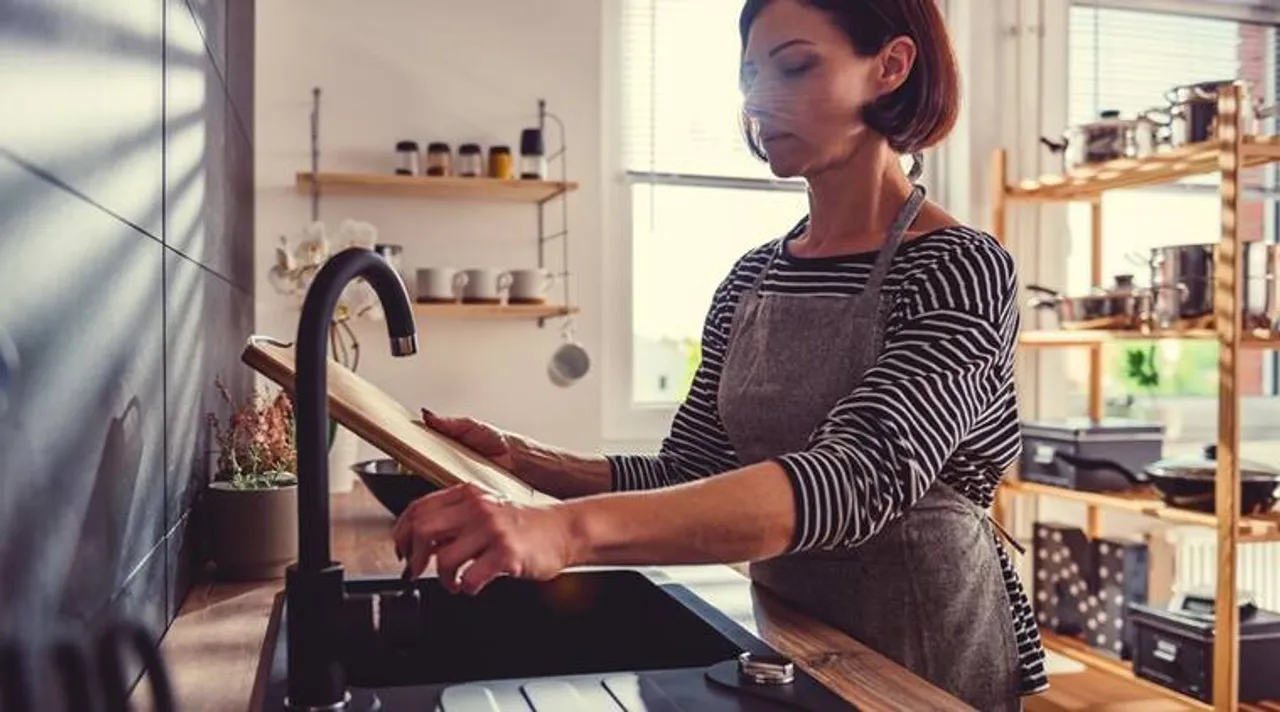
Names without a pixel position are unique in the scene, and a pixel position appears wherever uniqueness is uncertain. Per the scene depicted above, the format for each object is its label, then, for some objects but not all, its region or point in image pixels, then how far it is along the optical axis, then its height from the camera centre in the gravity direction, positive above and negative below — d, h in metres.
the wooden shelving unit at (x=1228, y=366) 2.49 -0.03
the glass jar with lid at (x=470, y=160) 2.70 +0.43
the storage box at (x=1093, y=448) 2.94 -0.24
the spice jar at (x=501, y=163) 2.70 +0.42
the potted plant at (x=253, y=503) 1.27 -0.17
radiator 3.41 -0.63
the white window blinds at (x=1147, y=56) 3.48 +0.90
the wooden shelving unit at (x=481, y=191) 2.64 +0.36
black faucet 0.69 -0.10
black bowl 1.80 -0.22
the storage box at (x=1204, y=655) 2.56 -0.67
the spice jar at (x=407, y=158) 2.68 +0.43
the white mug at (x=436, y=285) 2.65 +0.14
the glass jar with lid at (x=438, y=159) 2.68 +0.43
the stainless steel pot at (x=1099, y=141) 2.86 +0.52
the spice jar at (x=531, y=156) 2.71 +0.44
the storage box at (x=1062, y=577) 3.05 -0.60
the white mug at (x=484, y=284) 2.68 +0.14
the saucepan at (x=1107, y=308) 2.81 +0.11
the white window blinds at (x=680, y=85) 3.12 +0.70
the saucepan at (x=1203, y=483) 2.58 -0.29
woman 0.96 -0.02
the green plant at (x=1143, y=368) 3.42 -0.05
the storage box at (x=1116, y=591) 2.93 -0.60
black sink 1.01 -0.27
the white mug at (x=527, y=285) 2.69 +0.14
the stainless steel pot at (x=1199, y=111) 2.56 +0.53
